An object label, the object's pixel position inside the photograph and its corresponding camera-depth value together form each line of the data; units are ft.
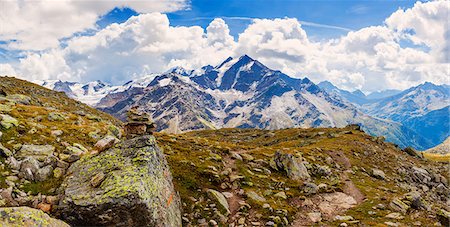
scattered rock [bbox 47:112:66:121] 116.24
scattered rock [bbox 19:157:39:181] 66.44
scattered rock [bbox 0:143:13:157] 69.97
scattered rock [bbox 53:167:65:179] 69.47
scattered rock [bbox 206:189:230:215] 93.91
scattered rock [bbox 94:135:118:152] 77.56
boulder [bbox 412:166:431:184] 194.30
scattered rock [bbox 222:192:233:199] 104.58
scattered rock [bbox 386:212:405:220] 101.81
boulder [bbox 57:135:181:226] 59.72
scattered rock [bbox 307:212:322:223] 100.73
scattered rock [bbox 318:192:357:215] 112.74
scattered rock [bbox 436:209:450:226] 96.80
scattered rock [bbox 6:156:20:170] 67.36
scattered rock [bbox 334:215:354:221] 100.18
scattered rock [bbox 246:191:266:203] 104.94
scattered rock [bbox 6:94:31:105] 184.44
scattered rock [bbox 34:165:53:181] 67.31
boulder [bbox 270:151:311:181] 139.23
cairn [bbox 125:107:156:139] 91.15
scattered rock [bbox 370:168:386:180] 175.63
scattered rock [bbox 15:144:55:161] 73.72
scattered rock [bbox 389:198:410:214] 108.66
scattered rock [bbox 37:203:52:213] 59.26
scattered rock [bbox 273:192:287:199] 114.71
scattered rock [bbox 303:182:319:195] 122.72
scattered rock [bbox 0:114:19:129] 82.93
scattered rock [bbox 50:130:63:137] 91.53
